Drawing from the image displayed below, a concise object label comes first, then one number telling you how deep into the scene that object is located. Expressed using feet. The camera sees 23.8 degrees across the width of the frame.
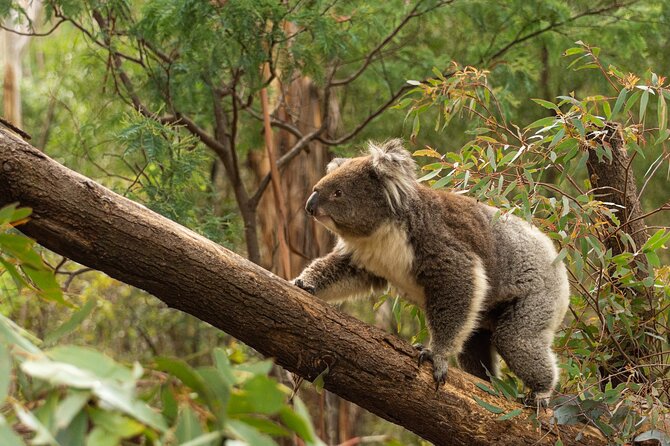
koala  20.36
